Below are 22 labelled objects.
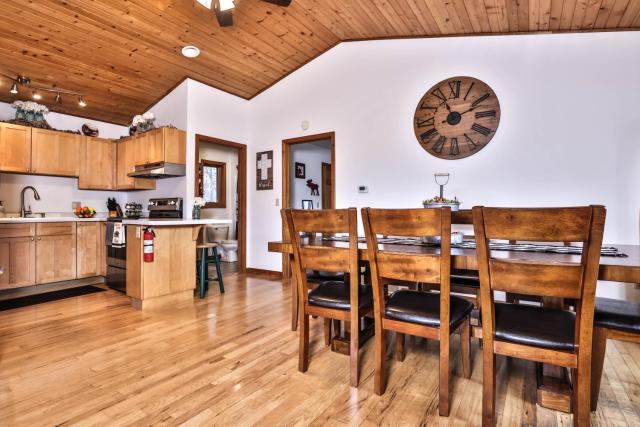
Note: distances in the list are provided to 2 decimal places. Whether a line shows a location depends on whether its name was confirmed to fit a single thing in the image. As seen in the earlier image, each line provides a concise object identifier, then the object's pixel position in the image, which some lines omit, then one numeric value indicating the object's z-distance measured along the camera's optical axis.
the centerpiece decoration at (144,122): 4.46
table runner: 1.66
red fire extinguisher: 3.19
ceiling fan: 2.46
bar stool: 3.71
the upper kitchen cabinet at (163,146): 4.22
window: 6.36
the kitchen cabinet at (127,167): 4.69
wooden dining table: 1.26
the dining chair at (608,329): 1.47
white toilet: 5.98
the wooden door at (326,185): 6.67
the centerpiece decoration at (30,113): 4.08
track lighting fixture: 3.70
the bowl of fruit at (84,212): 4.52
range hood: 4.20
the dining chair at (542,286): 1.20
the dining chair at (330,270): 1.74
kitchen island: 3.26
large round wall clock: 3.40
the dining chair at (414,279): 1.50
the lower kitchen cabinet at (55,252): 3.98
